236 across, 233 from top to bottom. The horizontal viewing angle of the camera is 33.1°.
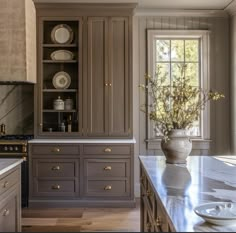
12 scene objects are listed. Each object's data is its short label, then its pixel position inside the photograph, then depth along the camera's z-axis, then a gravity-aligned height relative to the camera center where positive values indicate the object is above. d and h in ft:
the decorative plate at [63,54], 17.17 +2.91
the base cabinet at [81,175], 16.34 -2.20
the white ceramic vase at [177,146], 9.46 -0.59
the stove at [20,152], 15.98 -1.21
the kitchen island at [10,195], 8.85 -1.76
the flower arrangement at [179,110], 9.14 +0.26
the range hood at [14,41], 14.11 +2.88
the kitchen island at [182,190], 5.01 -1.18
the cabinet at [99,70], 16.72 +2.18
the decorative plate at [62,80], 17.24 +1.82
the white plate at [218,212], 4.73 -1.16
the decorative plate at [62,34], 17.16 +3.79
